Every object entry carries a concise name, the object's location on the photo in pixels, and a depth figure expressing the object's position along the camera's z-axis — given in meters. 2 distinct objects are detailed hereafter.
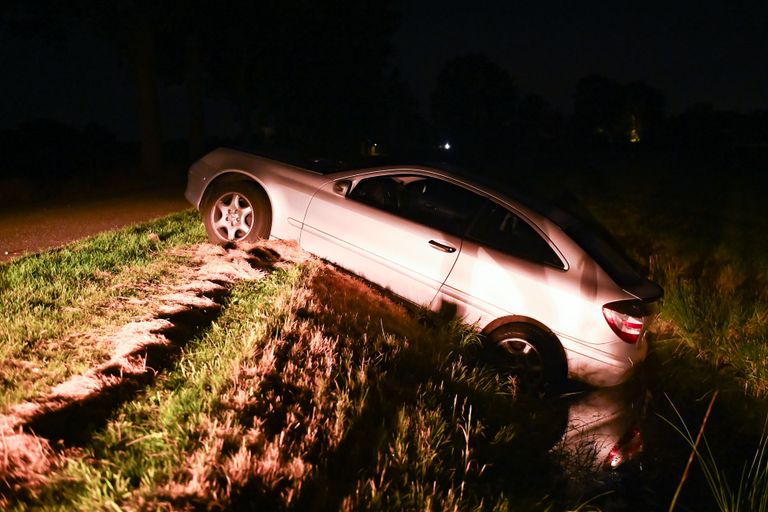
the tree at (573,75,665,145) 87.44
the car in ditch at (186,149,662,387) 4.26
